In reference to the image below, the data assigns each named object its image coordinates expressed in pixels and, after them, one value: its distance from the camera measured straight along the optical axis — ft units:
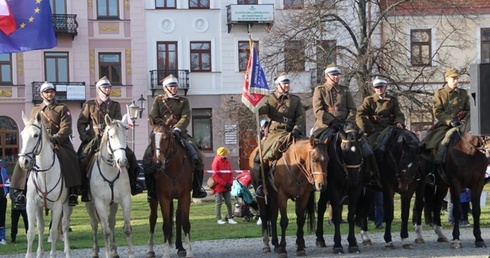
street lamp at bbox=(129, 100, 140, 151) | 119.22
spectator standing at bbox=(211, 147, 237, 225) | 75.15
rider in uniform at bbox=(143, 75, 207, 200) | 49.32
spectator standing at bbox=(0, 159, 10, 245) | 63.82
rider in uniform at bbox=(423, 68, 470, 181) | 52.95
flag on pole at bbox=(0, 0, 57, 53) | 54.80
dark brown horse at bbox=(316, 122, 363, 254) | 48.52
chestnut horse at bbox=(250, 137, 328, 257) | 46.16
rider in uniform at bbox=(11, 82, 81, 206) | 47.24
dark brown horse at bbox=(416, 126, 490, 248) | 50.57
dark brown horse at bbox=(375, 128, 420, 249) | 50.96
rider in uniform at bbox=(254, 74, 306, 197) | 51.78
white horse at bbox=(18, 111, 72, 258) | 43.96
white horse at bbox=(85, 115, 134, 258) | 45.94
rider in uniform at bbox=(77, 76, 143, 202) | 49.11
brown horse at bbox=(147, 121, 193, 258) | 46.80
